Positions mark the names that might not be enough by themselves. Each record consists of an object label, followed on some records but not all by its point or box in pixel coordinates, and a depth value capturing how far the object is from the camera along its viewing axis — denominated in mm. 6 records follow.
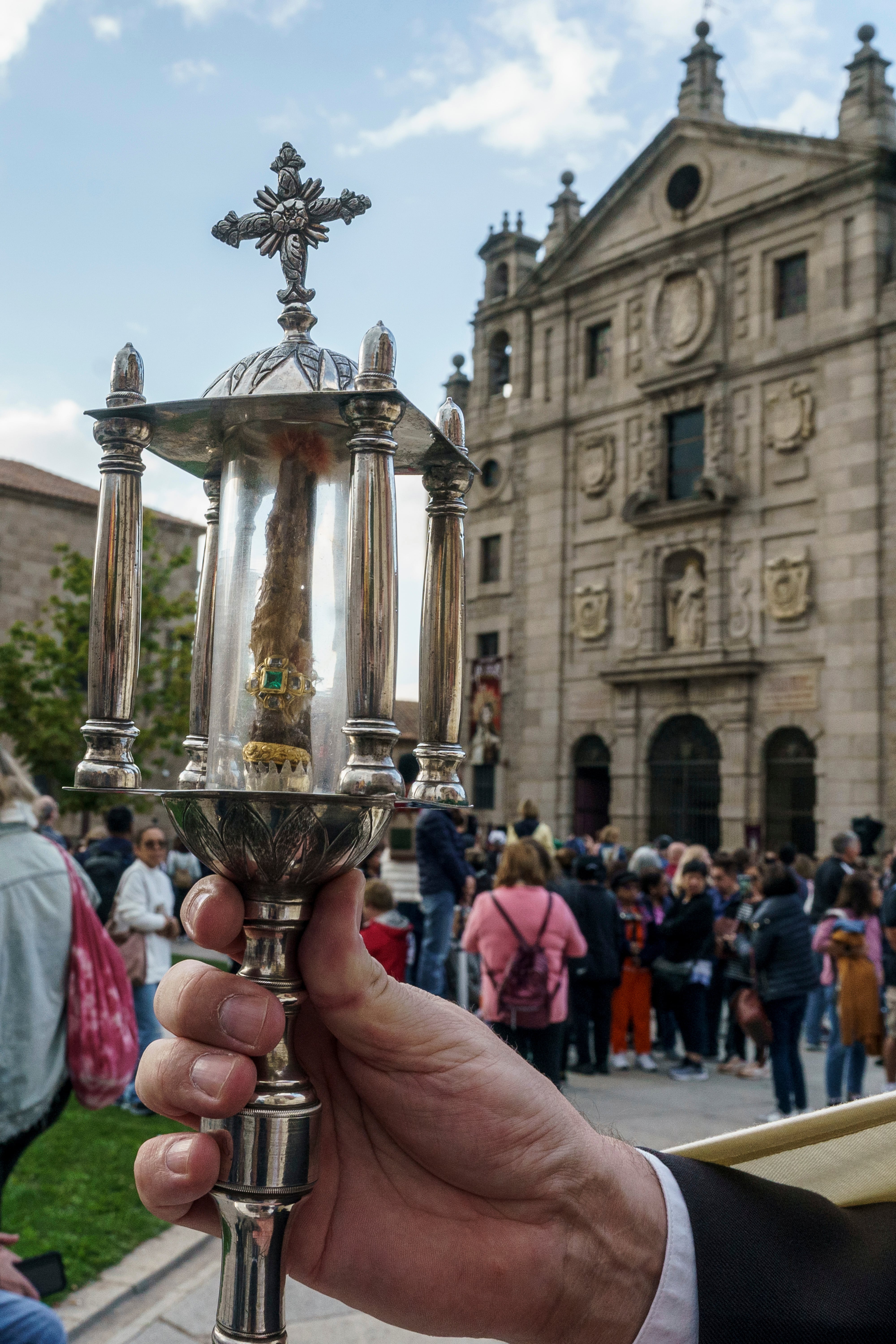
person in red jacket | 8062
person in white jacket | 8086
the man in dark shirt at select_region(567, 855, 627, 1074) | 10203
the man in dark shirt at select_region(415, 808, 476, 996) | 9297
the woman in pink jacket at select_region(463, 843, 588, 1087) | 7824
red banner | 29297
